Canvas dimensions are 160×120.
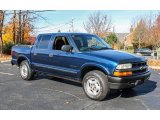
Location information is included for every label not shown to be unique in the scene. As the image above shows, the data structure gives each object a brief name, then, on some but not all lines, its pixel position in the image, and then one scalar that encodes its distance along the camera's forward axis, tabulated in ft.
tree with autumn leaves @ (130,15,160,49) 91.10
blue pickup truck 12.66
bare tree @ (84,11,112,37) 74.67
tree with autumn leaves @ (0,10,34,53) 55.35
